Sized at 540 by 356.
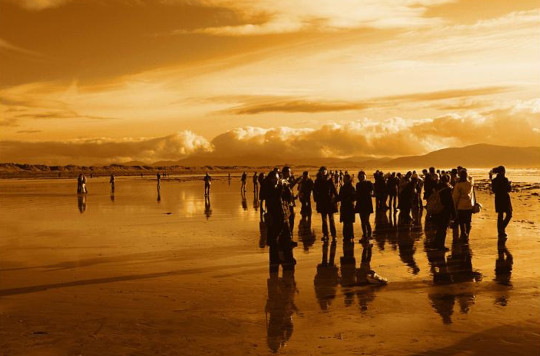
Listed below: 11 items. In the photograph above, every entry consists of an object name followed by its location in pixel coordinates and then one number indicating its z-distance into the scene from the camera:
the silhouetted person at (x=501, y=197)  15.05
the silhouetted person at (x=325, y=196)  14.88
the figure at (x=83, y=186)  41.28
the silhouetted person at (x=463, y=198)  14.55
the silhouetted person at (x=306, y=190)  19.02
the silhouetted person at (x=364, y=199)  15.25
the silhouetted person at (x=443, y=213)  13.88
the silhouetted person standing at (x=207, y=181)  35.59
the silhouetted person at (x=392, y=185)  22.27
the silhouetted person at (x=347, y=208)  14.72
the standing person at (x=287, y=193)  12.01
